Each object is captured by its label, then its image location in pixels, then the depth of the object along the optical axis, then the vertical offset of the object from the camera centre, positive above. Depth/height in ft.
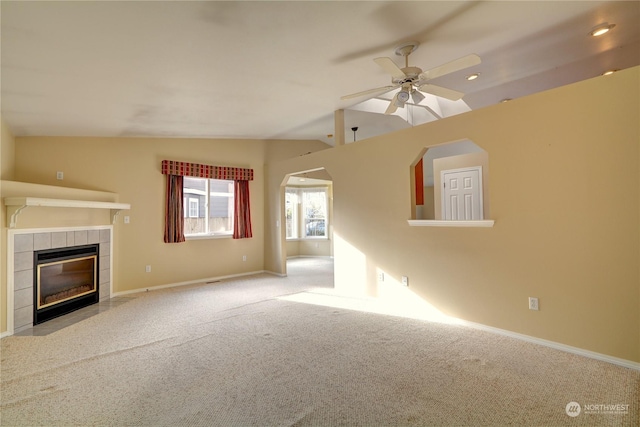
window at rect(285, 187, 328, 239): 30.45 +0.95
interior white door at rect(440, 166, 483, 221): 15.12 +1.39
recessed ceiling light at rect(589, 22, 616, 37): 8.84 +5.77
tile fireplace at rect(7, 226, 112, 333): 10.81 -1.92
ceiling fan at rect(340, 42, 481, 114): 7.88 +4.24
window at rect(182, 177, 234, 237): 18.80 +1.16
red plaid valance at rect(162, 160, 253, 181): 17.21 +3.34
